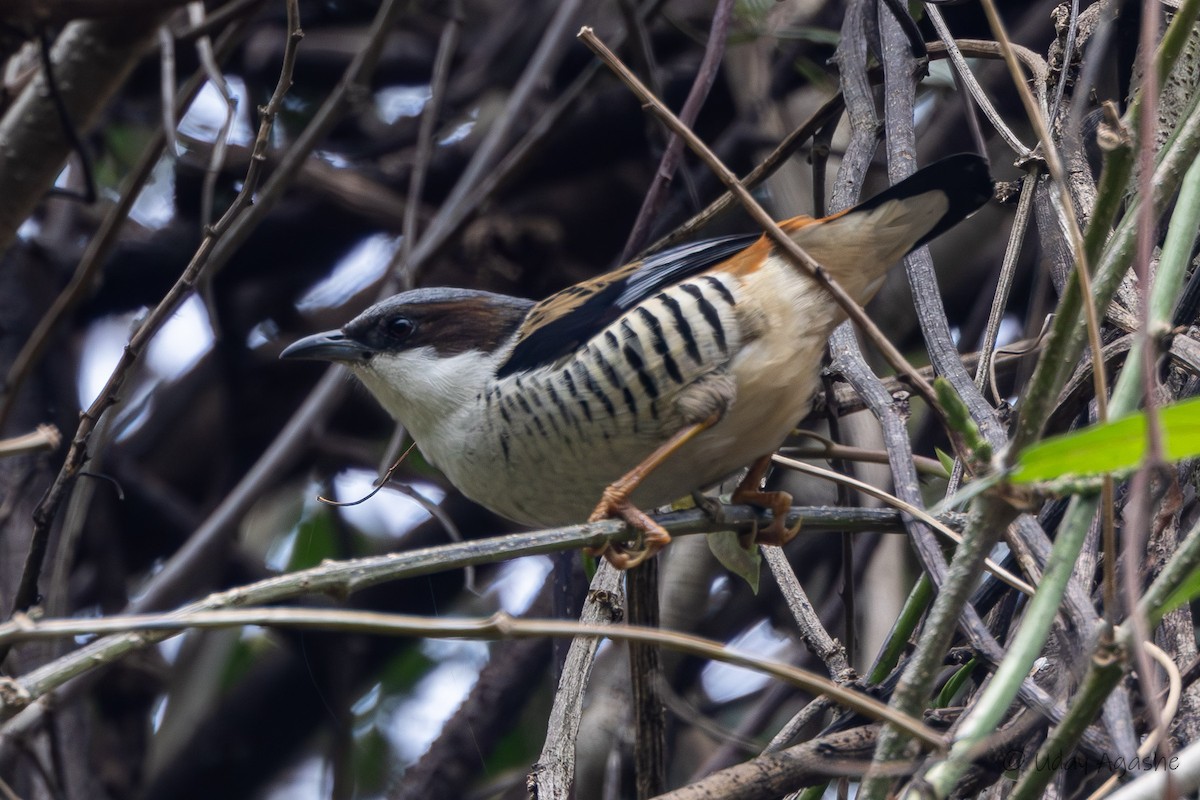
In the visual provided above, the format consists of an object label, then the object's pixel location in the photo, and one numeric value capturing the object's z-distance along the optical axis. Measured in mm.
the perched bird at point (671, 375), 5483
